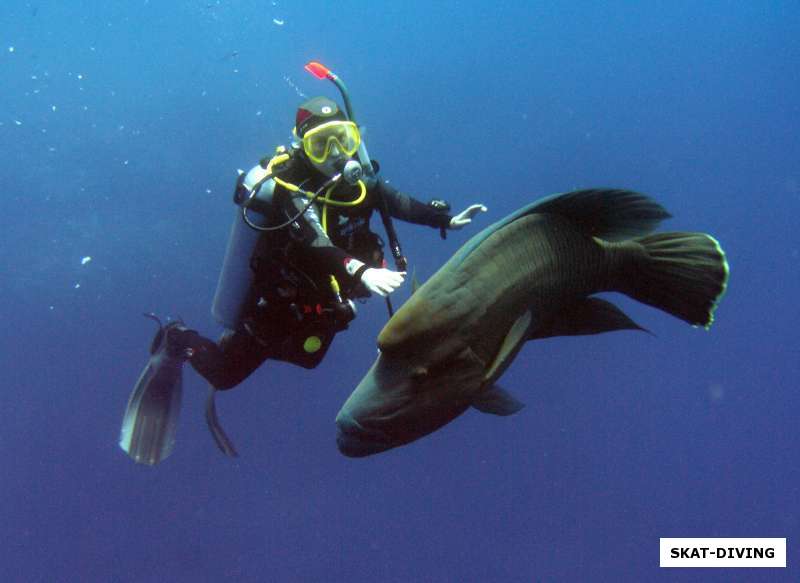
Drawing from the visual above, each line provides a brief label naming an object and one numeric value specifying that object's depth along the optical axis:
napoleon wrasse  2.54
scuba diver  4.50
